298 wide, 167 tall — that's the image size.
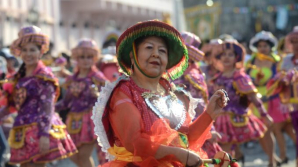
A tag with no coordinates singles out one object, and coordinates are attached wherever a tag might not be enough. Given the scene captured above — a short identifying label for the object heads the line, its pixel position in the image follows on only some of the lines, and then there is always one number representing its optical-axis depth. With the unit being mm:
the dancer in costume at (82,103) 16199
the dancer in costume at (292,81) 15302
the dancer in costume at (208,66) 21972
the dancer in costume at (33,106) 12581
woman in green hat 7803
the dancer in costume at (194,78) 13549
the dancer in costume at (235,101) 15500
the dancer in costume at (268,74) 20402
